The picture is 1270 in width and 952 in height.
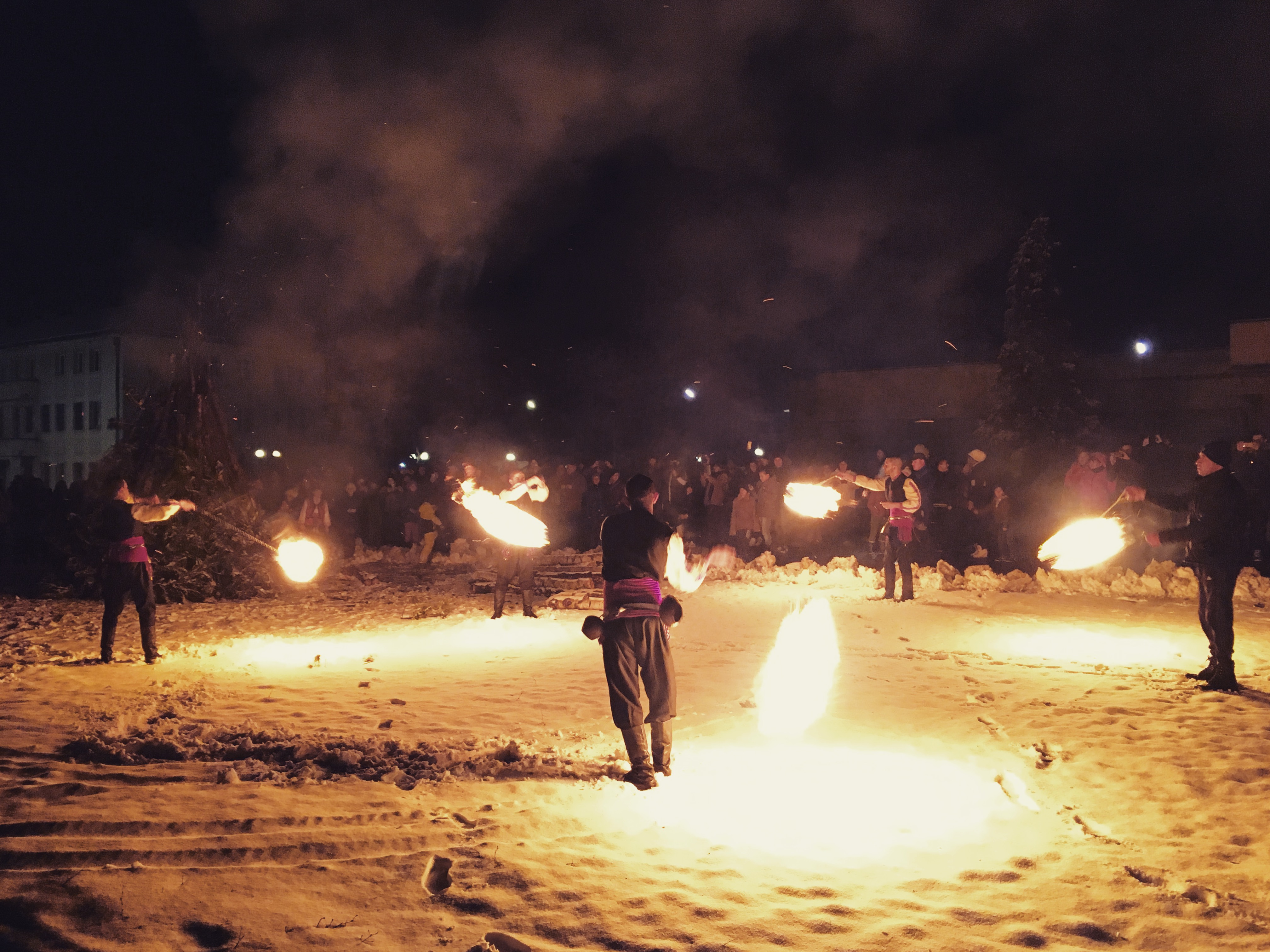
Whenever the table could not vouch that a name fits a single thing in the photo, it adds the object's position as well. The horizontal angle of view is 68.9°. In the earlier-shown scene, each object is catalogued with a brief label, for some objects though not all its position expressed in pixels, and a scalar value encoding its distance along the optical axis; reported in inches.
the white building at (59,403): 1988.2
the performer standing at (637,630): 231.6
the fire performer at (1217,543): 304.2
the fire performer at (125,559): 362.0
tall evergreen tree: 1135.6
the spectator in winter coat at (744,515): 711.7
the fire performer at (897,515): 491.5
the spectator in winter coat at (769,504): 719.1
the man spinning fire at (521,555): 438.9
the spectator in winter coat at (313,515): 660.7
